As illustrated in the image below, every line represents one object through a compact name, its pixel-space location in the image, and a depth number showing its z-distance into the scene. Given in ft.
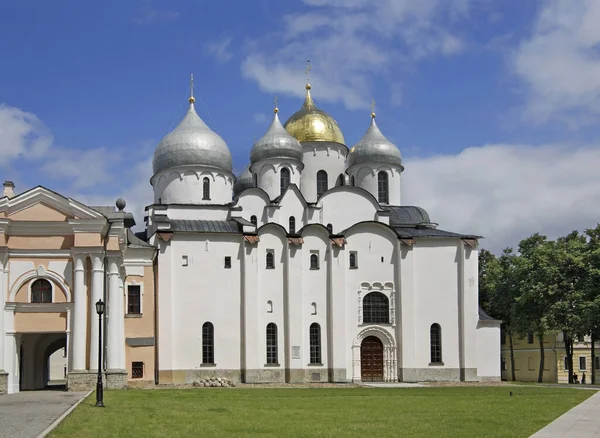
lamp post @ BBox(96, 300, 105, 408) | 82.25
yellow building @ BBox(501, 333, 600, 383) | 206.49
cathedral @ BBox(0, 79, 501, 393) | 145.38
